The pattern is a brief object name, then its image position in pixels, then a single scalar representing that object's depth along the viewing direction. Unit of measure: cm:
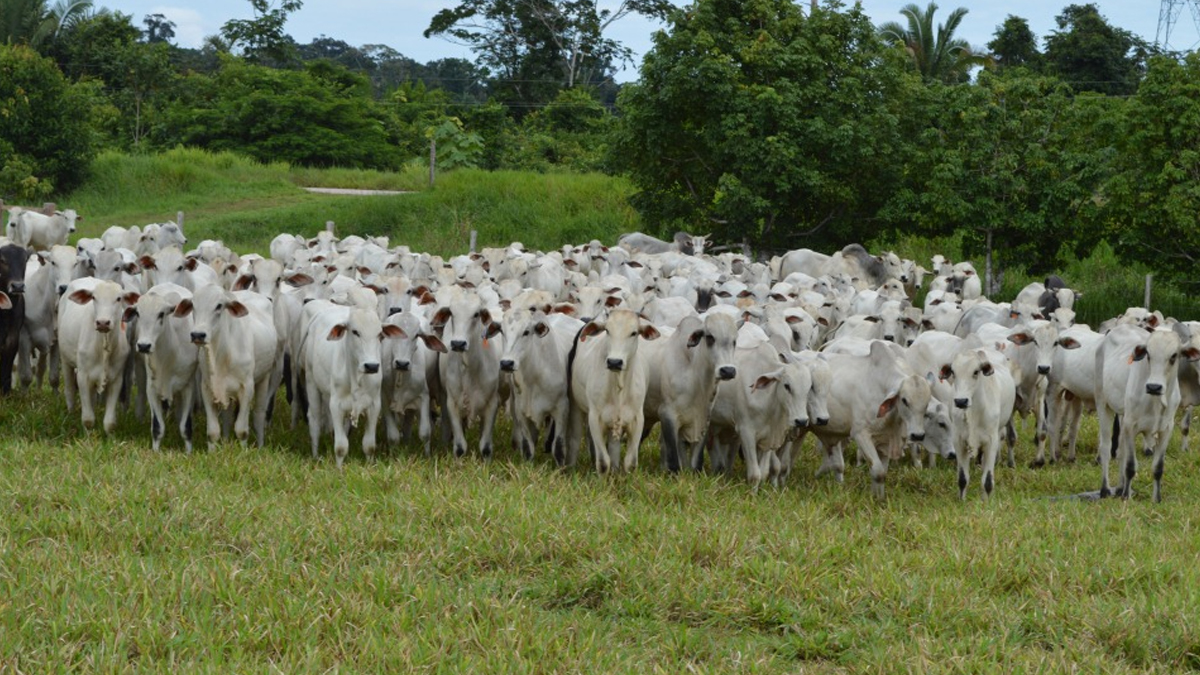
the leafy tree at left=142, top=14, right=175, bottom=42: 7731
